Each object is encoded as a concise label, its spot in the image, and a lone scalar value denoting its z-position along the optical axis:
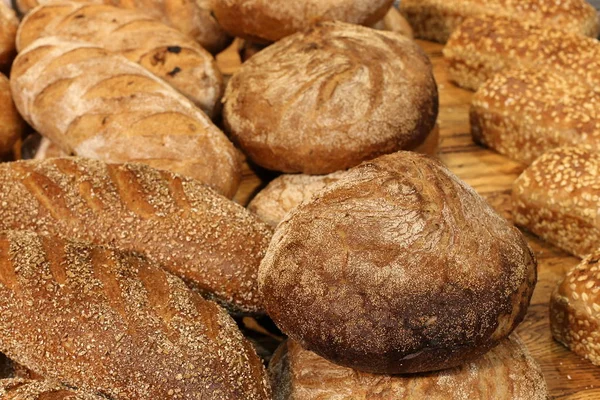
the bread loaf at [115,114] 2.09
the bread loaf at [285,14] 2.47
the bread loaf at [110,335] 1.35
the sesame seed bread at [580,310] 1.85
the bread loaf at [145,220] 1.68
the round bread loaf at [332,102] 2.07
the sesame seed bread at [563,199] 2.21
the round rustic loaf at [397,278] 1.32
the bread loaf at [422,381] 1.45
